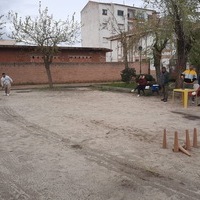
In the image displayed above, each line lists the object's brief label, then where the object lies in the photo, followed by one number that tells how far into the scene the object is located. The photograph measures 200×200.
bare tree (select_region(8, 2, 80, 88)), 18.34
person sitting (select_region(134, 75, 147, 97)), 13.20
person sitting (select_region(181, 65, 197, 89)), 11.24
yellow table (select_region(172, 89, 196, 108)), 9.92
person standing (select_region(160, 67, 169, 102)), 11.60
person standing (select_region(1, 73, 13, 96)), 14.65
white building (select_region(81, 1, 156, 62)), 43.33
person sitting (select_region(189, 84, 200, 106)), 10.35
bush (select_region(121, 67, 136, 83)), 19.27
